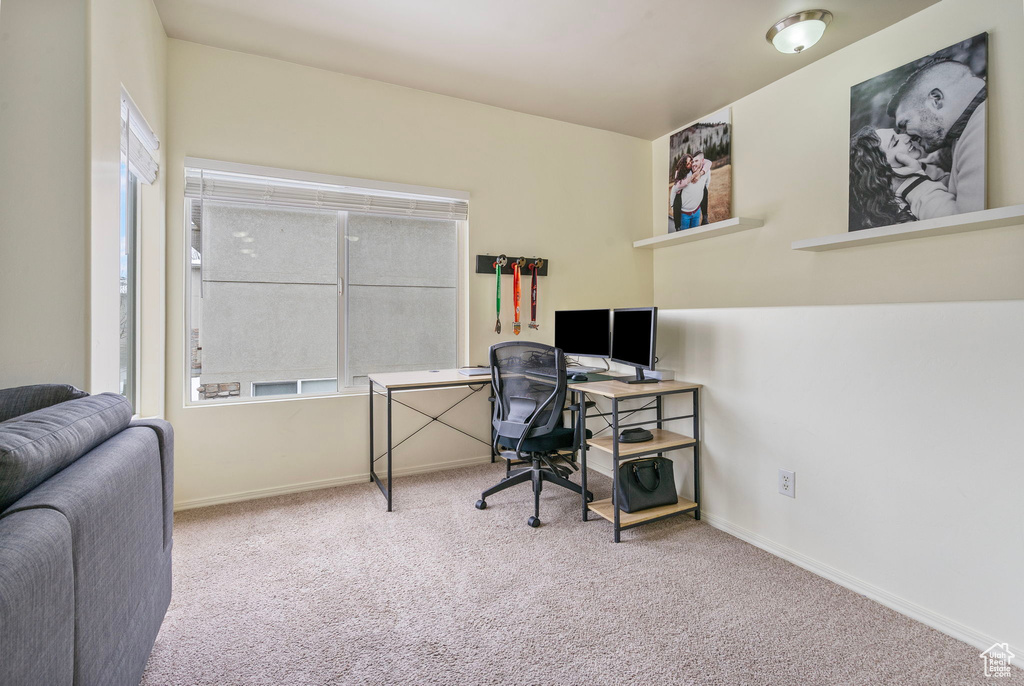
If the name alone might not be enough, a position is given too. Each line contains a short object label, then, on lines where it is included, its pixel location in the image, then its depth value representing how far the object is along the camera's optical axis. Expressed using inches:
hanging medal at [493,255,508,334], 149.2
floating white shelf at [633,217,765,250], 136.9
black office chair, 110.8
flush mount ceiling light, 102.9
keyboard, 135.3
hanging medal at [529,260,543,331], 154.3
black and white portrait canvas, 93.9
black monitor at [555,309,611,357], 132.6
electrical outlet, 91.1
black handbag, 104.0
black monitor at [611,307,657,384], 109.0
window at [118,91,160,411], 94.7
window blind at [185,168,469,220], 118.0
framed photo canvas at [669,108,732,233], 147.0
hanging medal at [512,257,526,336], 151.7
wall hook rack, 148.8
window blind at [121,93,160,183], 87.0
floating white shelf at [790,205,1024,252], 87.3
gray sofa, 29.9
